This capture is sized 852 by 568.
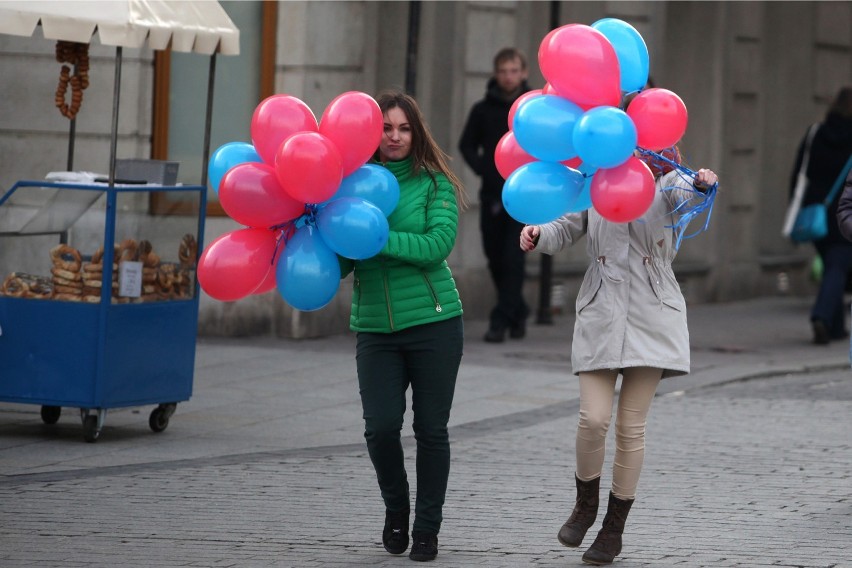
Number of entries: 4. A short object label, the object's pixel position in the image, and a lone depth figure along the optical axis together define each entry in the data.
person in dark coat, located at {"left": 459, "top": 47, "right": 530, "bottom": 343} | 26.42
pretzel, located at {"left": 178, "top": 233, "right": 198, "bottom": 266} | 18.50
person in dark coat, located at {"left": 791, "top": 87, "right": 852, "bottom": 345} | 28.81
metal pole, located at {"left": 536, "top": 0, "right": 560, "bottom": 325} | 29.84
